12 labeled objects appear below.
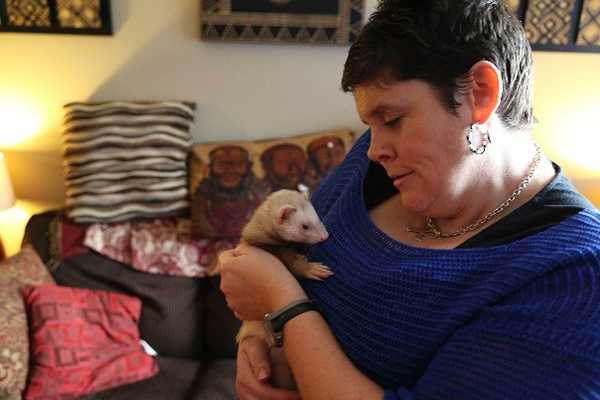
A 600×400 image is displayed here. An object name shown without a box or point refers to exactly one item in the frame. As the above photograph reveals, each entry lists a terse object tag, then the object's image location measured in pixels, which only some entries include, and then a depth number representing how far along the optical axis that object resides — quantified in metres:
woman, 0.64
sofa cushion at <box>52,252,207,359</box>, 2.28
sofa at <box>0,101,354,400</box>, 2.27
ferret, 1.01
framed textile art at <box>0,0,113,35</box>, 2.40
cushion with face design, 2.31
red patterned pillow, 1.89
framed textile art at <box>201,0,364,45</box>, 2.32
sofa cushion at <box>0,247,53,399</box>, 1.79
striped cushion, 2.30
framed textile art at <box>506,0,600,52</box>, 2.31
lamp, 2.38
